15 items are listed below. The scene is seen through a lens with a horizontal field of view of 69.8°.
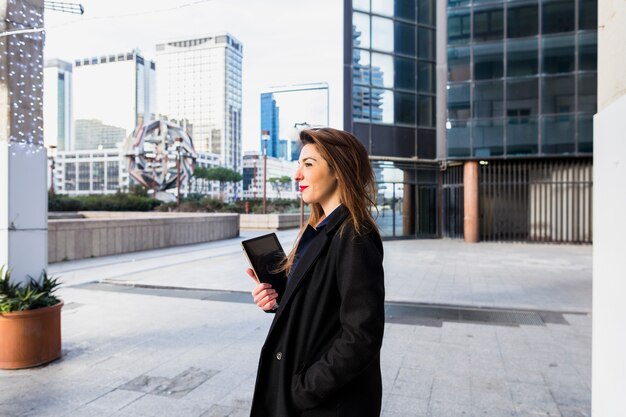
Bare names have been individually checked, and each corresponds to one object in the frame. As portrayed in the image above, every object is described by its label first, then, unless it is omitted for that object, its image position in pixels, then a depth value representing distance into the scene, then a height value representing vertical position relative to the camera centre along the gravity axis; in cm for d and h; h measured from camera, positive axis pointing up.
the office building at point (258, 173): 12775 +920
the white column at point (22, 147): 481 +61
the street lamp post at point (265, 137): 2444 +367
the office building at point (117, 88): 13875 +3601
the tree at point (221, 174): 7819 +499
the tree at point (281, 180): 8751 +447
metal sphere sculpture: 4688 +531
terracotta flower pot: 452 -138
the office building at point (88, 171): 12656 +896
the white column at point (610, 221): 189 -8
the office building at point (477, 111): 1866 +407
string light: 486 +147
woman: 167 -40
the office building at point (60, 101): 12625 +3139
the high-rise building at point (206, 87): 11331 +2998
